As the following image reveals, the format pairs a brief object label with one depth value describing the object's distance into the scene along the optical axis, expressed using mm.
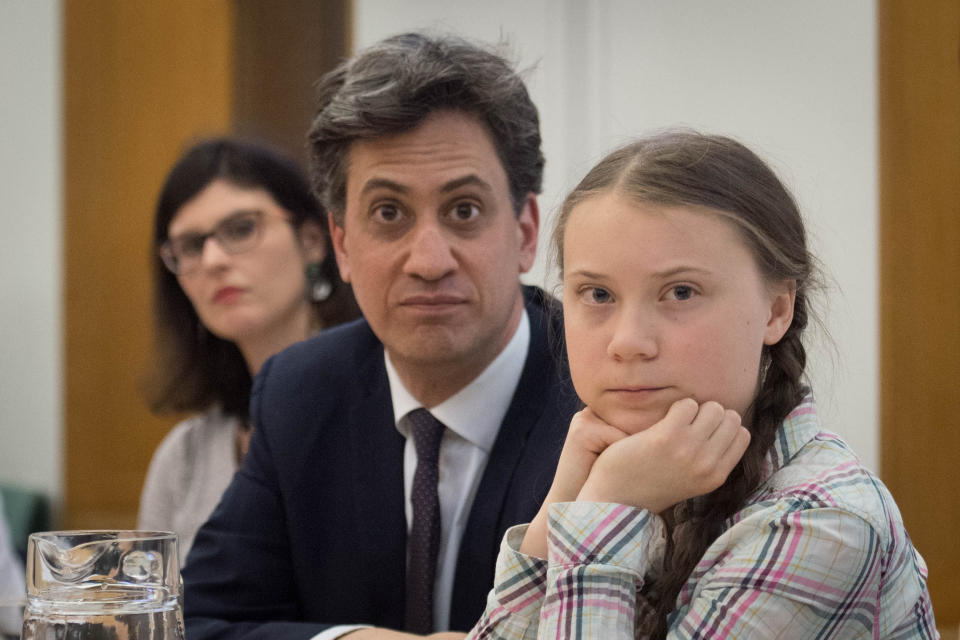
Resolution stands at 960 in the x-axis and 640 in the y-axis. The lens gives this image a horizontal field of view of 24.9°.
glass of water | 1375
